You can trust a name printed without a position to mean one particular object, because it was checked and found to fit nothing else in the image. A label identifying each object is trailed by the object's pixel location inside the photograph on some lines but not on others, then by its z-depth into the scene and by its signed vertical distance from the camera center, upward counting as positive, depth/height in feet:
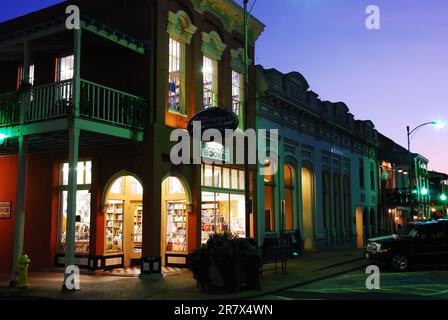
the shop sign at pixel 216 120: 48.54 +10.80
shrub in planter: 39.65 -3.02
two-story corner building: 46.39 +9.27
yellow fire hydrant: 41.86 -3.73
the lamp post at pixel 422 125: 99.03 +20.46
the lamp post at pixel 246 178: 46.44 +4.69
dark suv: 54.70 -2.66
